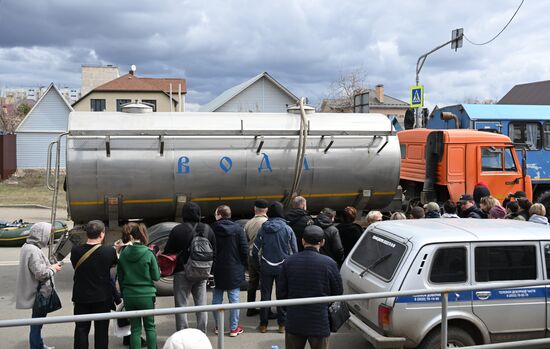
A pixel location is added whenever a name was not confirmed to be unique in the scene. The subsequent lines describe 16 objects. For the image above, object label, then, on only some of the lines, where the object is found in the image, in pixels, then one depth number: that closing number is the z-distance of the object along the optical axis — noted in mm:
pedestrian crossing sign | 18609
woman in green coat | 5348
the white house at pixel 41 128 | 36469
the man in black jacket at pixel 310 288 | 4523
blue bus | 14180
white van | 4895
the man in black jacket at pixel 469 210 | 8289
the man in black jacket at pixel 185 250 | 6180
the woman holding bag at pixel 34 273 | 5453
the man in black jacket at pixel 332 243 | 6668
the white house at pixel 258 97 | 42156
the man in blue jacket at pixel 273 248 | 6469
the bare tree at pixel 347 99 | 38062
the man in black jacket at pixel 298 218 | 7098
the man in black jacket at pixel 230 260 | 6520
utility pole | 18030
